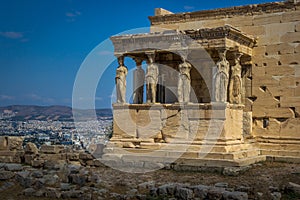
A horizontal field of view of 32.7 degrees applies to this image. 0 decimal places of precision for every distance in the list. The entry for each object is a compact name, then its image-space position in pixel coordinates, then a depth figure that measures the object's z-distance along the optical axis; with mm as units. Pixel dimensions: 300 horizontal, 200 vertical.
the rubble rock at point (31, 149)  17641
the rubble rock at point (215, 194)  10136
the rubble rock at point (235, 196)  9859
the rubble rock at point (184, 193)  10352
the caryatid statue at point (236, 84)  16109
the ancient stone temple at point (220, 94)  15156
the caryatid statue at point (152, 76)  16234
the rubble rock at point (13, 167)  14610
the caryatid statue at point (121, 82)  16703
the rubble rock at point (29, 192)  11456
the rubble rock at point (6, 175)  13125
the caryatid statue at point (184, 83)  15633
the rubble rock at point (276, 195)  10268
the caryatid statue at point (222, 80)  15102
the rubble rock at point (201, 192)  10366
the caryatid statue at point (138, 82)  17359
